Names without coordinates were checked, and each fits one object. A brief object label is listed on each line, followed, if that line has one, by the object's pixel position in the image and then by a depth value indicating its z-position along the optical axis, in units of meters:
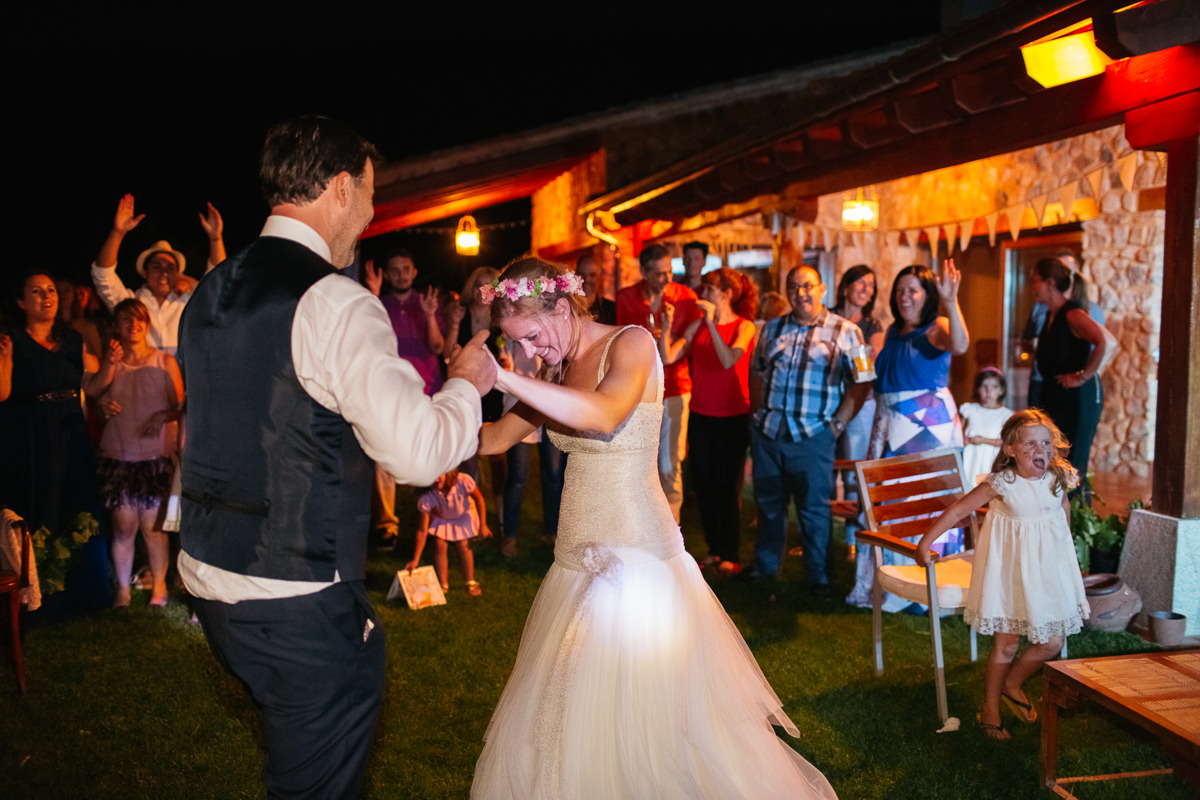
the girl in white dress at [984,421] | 5.92
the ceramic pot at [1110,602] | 4.64
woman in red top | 6.16
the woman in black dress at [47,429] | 5.05
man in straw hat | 5.63
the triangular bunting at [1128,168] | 7.80
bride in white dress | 2.56
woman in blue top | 5.14
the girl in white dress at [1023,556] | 3.46
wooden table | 2.50
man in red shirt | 6.11
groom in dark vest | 1.75
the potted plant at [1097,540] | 5.09
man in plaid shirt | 5.52
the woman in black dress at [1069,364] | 5.99
